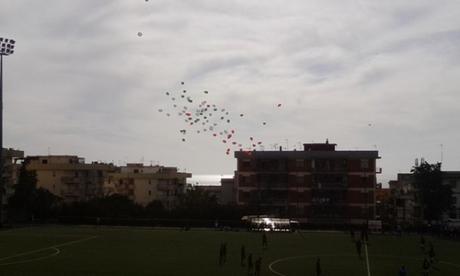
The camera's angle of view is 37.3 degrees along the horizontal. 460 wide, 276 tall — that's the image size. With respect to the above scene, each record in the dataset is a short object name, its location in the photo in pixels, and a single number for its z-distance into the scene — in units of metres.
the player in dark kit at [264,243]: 54.52
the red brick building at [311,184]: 105.94
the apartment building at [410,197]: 108.56
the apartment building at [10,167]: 109.88
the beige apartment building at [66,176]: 132.38
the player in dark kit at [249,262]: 32.78
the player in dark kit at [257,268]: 31.58
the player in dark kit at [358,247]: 47.43
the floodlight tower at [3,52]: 74.56
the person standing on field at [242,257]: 38.74
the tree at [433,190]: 97.62
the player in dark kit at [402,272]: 27.08
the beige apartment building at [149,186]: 140.25
